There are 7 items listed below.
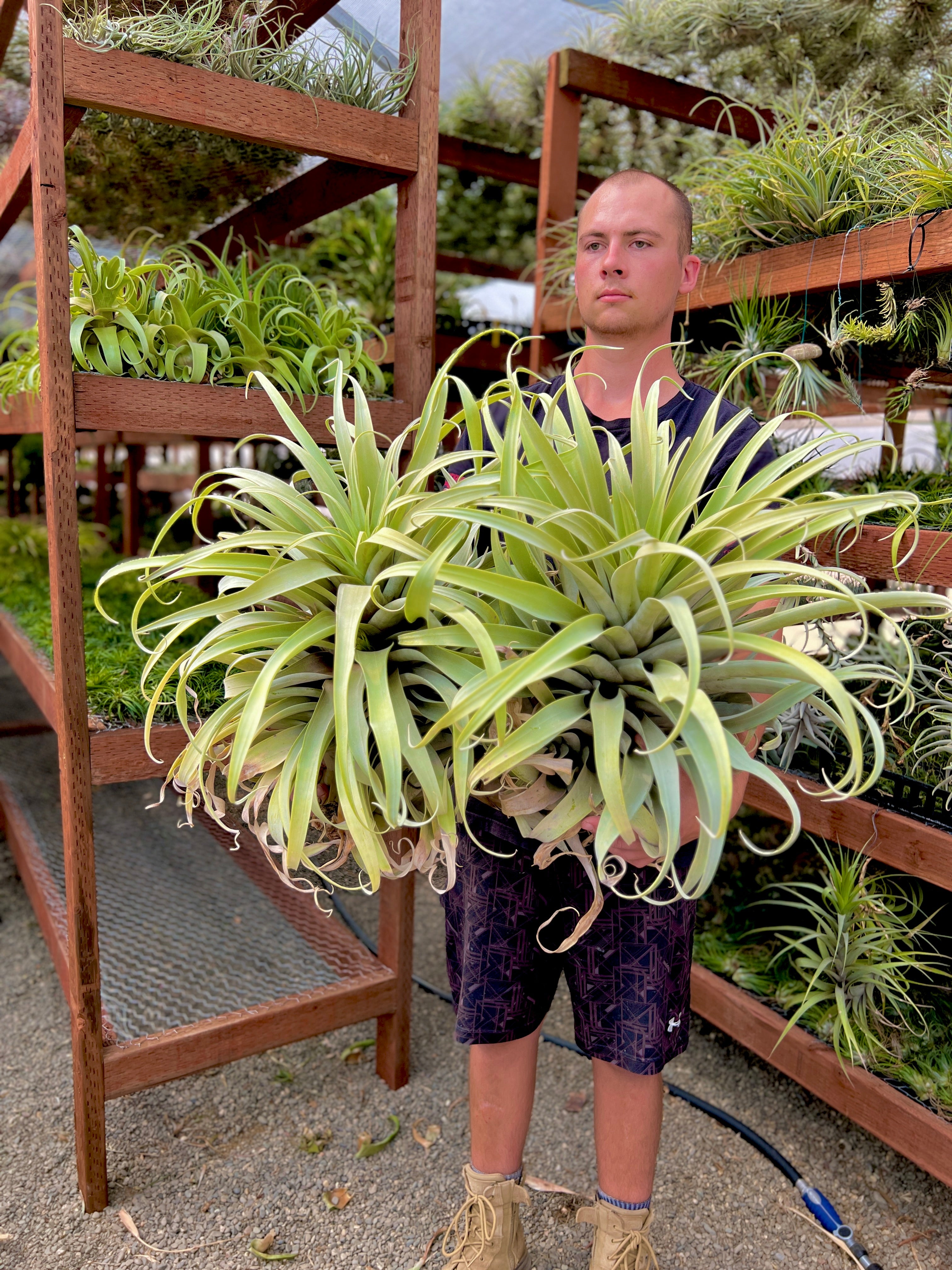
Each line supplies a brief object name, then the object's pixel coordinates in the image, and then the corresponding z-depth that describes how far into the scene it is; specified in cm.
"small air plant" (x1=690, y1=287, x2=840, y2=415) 169
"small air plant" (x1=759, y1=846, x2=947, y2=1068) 164
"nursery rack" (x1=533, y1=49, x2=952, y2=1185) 145
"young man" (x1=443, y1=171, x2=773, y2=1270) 126
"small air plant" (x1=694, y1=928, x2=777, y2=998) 189
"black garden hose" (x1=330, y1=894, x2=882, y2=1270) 150
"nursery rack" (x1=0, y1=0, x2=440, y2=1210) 131
